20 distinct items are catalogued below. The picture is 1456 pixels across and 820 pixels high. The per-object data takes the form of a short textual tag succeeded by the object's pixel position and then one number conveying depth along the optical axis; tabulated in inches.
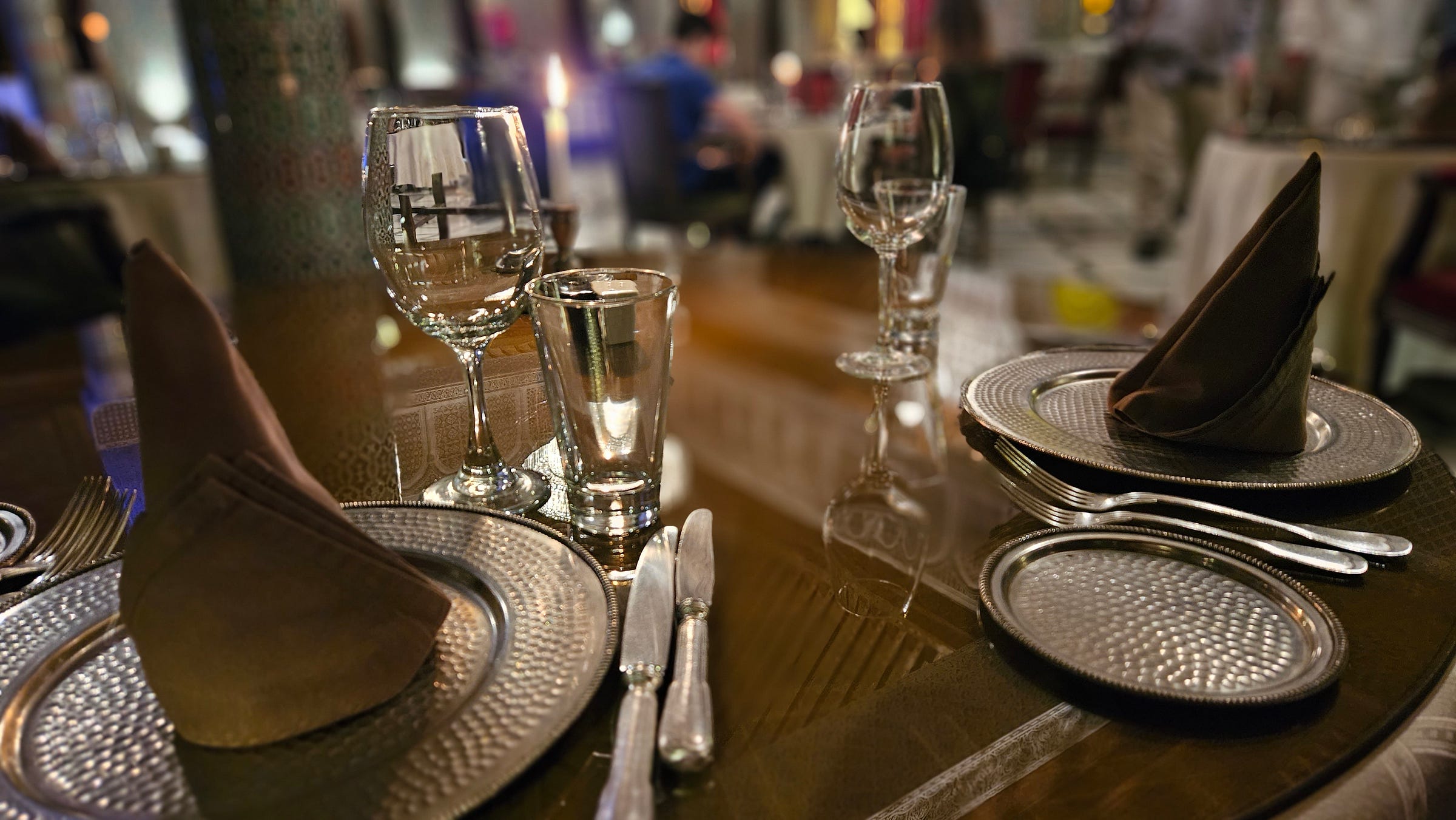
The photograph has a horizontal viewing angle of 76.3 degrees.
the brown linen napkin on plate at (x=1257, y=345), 24.4
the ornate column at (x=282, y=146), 57.9
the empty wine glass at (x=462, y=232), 23.2
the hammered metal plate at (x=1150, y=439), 24.3
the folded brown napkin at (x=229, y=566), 14.6
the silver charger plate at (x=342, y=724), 14.1
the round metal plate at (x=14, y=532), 22.9
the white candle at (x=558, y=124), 46.7
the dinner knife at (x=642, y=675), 13.9
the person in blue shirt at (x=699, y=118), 159.8
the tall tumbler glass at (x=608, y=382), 20.6
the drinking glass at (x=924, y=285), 38.4
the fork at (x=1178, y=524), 21.1
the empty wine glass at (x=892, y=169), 35.7
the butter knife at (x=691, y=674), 15.3
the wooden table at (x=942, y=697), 15.4
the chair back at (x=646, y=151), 148.2
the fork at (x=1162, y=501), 21.7
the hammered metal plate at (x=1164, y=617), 17.0
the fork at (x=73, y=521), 22.8
